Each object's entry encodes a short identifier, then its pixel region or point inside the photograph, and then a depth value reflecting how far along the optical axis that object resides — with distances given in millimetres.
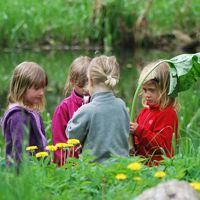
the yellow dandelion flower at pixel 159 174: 5445
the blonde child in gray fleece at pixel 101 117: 6896
